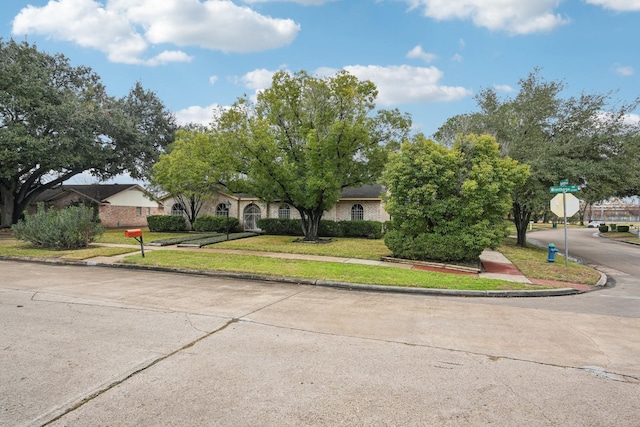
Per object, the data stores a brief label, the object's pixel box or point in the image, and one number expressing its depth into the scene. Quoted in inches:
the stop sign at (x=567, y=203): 484.5
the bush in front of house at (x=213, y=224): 1018.1
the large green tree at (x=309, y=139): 679.7
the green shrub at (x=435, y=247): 460.8
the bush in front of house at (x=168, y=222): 1060.5
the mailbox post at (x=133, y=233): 451.2
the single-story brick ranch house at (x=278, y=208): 981.2
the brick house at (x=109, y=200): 1352.1
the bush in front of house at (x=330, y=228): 906.2
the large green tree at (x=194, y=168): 780.4
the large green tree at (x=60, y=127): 899.4
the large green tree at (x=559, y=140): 667.4
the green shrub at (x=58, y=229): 558.3
